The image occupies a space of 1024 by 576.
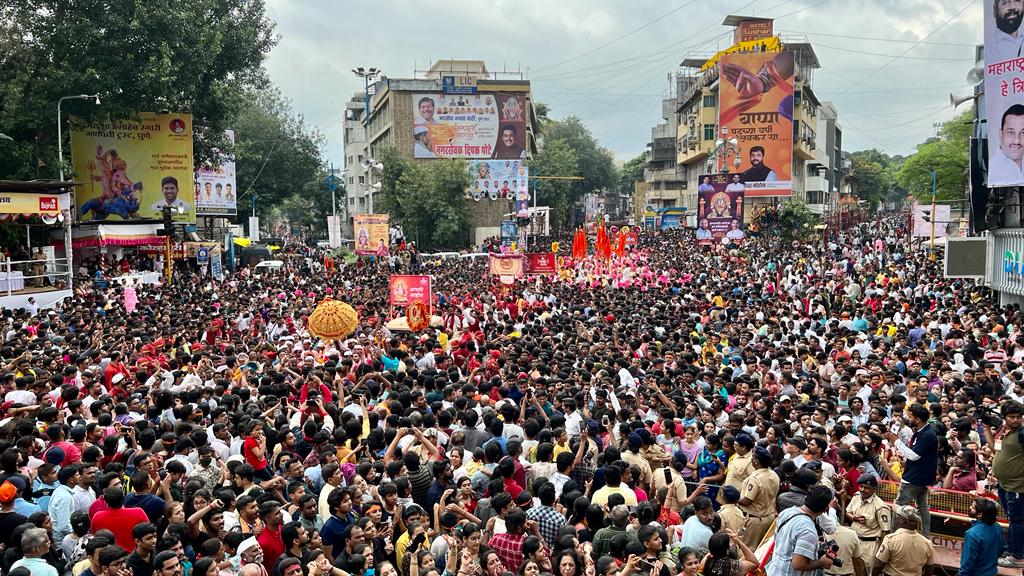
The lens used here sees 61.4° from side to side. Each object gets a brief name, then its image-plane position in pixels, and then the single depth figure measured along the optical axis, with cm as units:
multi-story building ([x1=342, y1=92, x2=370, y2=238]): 7256
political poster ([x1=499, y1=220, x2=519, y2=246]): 4219
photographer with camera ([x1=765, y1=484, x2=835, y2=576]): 541
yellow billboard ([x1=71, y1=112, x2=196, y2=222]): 3096
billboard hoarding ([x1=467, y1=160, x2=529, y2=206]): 5831
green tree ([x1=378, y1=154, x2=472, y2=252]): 5419
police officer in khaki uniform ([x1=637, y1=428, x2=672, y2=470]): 741
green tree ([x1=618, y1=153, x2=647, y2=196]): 11445
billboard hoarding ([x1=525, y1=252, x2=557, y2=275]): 2338
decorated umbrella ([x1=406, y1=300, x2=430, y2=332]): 1630
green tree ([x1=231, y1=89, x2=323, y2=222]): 5875
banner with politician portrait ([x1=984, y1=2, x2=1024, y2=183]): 1695
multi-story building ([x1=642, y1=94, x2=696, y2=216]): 8588
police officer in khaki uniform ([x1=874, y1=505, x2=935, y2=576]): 581
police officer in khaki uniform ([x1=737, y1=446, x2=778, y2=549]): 636
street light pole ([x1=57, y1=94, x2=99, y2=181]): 2698
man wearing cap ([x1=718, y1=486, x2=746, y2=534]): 609
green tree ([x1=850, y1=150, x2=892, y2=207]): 10669
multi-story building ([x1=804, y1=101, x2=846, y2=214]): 7675
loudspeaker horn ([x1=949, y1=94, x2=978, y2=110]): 1995
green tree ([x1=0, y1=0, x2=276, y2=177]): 2798
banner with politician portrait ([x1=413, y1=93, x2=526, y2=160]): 6100
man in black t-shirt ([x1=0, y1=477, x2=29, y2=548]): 592
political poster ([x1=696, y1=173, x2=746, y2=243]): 2861
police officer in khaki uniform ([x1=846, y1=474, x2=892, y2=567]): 627
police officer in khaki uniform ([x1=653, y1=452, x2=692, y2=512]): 672
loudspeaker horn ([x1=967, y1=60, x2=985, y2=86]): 2011
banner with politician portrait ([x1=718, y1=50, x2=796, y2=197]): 6038
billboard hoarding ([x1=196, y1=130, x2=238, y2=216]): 4397
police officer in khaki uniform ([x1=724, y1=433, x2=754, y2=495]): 692
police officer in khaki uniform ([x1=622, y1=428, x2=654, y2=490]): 716
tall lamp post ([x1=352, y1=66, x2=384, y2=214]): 3759
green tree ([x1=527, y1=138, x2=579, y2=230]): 6800
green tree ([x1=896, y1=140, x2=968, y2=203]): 5522
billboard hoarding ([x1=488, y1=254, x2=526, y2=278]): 2144
